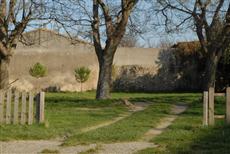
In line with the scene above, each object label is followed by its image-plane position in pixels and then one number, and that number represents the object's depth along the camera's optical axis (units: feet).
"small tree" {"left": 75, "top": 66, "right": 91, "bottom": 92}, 145.48
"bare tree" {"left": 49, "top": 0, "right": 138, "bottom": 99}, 85.71
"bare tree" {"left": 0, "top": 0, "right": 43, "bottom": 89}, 78.02
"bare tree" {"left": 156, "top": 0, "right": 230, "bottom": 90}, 82.48
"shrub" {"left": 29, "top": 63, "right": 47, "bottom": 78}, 146.41
